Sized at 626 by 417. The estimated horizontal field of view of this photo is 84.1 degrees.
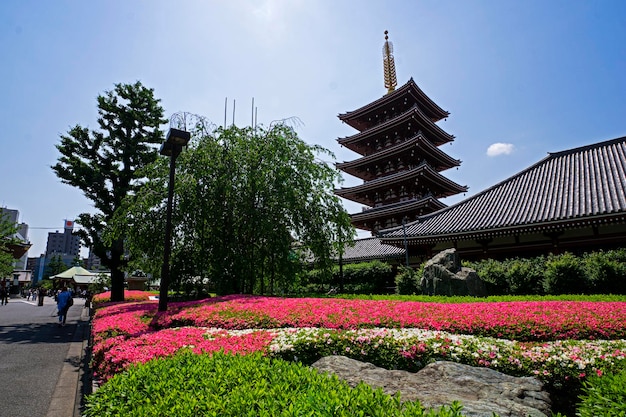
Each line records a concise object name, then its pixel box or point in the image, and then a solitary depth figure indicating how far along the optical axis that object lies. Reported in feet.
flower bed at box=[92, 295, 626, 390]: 15.15
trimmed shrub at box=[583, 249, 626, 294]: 37.83
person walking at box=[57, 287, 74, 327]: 46.21
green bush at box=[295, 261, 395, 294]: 73.46
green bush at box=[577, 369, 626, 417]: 7.20
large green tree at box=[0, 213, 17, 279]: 86.63
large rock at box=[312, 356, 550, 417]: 9.43
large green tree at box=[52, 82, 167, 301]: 55.31
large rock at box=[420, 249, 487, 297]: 41.42
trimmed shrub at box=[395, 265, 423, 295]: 50.90
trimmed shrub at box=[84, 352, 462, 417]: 7.07
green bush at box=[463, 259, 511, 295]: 45.24
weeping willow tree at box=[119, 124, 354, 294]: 42.83
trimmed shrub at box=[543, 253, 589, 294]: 39.73
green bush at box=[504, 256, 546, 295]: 42.70
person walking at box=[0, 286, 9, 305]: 95.48
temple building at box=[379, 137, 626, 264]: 45.52
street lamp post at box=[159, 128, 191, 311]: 30.04
